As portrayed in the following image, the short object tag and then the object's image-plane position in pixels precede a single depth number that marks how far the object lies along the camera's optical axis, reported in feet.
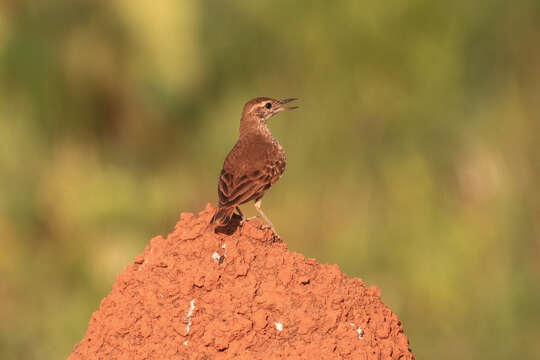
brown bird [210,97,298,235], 46.16
